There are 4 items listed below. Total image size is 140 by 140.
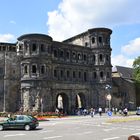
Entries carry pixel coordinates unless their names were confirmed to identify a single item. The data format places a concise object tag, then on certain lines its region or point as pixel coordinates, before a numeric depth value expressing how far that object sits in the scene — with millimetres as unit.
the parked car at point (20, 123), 15258
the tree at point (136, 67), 45152
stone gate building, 33740
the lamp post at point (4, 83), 33597
